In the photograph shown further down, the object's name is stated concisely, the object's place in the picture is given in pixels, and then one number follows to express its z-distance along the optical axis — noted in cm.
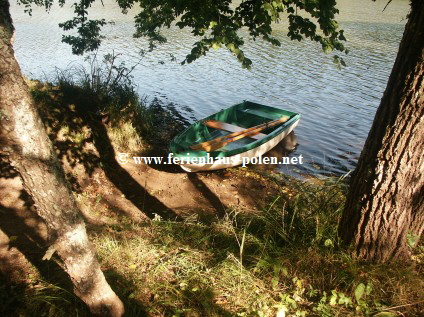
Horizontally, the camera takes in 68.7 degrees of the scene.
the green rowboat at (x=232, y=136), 801
